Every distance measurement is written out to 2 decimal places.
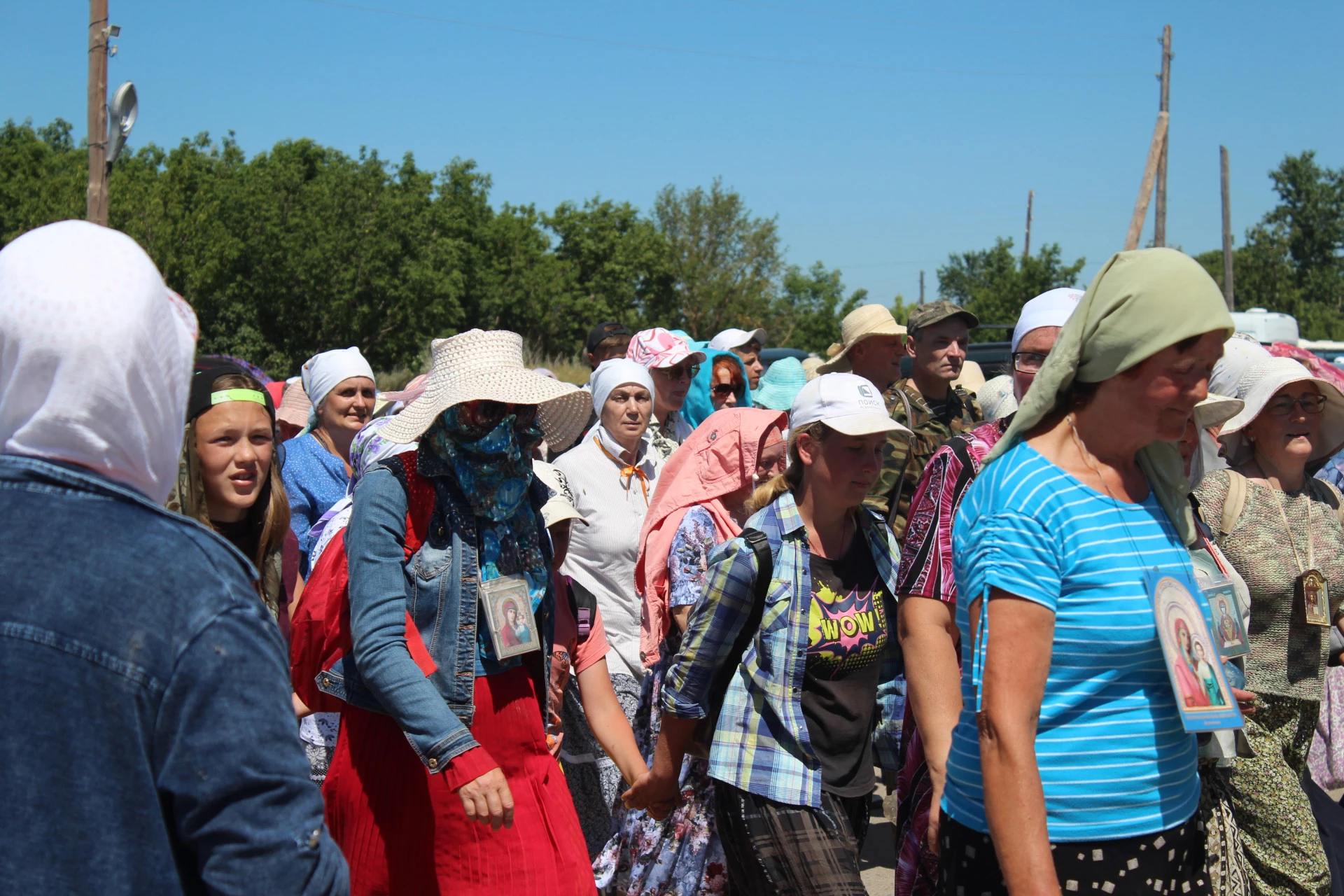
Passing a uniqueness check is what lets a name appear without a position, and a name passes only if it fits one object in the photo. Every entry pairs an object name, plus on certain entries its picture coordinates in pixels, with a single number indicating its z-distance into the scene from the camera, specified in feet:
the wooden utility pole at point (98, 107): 43.27
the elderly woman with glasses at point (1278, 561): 12.70
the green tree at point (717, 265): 172.24
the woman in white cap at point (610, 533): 15.60
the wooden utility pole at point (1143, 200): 67.77
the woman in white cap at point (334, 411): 18.12
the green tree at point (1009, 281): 110.42
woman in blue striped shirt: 6.95
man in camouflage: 17.31
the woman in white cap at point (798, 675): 10.64
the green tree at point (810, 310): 143.02
